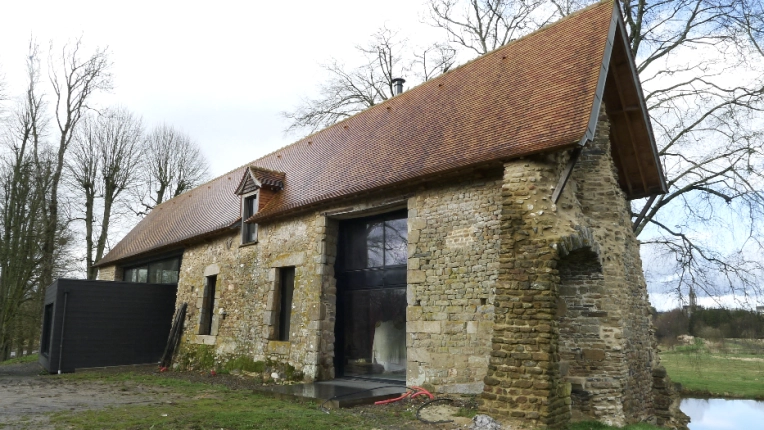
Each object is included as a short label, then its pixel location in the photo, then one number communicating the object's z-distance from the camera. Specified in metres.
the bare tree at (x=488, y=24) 17.78
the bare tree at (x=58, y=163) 21.02
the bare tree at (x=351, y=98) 21.31
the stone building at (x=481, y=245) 7.28
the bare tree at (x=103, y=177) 25.41
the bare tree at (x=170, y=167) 29.88
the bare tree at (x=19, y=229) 19.23
